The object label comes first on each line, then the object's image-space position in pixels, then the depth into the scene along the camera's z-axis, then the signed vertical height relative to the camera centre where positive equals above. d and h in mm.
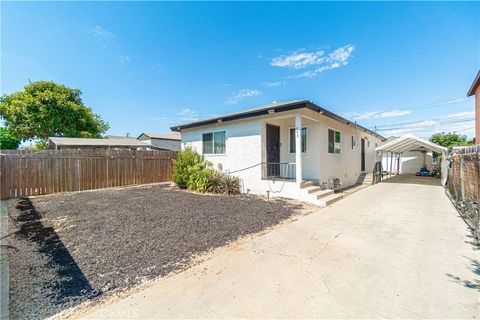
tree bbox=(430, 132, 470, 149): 28625 +3016
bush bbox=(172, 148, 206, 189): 9883 -232
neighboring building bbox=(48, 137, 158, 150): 15945 +1450
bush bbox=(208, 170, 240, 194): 8758 -1046
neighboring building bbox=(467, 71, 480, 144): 10555 +3115
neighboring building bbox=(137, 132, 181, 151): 28781 +3021
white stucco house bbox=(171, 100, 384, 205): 7590 +533
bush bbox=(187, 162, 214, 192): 8953 -782
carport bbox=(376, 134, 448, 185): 11672 +887
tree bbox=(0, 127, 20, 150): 28922 +2819
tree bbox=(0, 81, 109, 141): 18219 +4621
